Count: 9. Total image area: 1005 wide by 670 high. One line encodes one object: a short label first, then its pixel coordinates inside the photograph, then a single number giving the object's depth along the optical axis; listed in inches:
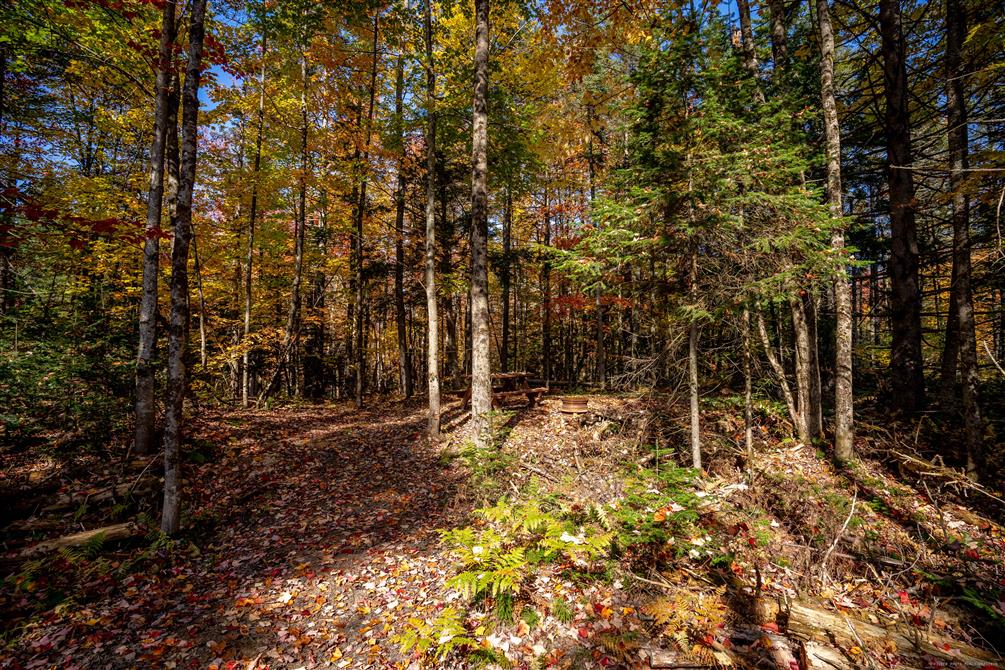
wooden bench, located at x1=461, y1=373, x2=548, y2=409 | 483.2
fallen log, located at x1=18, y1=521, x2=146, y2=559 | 212.4
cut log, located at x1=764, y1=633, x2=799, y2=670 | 136.0
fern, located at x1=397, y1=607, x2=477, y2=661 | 145.6
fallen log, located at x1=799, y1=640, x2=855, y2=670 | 135.5
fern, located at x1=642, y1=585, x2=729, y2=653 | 148.3
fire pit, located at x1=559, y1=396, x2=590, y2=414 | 431.5
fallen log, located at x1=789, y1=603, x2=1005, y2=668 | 143.0
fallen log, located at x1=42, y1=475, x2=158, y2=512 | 249.4
